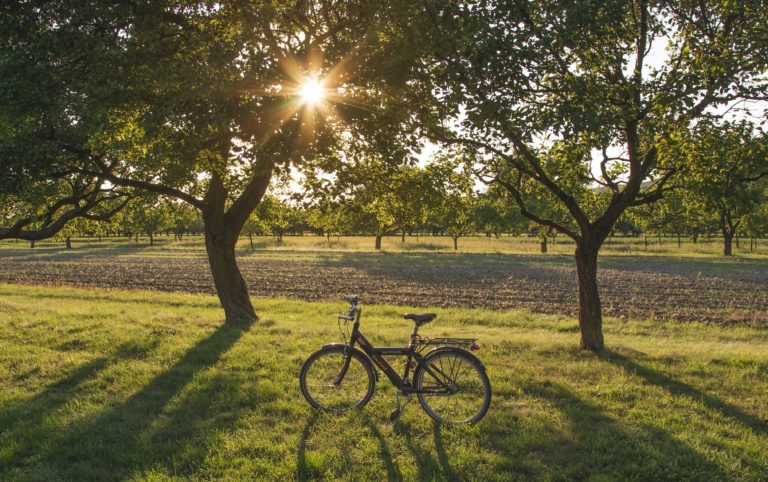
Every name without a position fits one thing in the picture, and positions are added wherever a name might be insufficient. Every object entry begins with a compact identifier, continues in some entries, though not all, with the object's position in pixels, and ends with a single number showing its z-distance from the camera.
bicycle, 6.38
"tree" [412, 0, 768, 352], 7.58
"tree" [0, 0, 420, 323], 8.16
